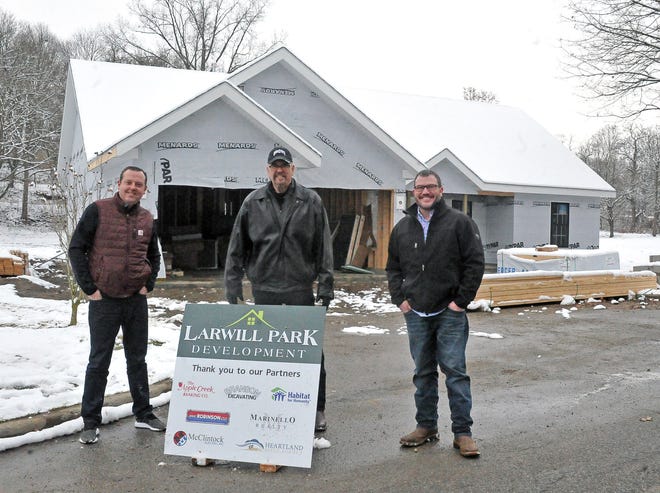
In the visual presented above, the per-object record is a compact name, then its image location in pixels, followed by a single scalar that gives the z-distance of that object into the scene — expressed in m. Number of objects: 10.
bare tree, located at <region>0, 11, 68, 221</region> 31.45
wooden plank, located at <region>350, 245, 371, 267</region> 18.56
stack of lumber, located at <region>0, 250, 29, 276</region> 14.30
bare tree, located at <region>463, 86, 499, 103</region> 55.47
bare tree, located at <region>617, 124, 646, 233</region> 58.97
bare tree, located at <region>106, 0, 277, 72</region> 43.16
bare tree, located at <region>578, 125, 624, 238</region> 65.69
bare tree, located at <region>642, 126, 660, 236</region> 56.53
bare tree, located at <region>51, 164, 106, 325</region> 8.33
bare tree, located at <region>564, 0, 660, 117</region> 19.73
